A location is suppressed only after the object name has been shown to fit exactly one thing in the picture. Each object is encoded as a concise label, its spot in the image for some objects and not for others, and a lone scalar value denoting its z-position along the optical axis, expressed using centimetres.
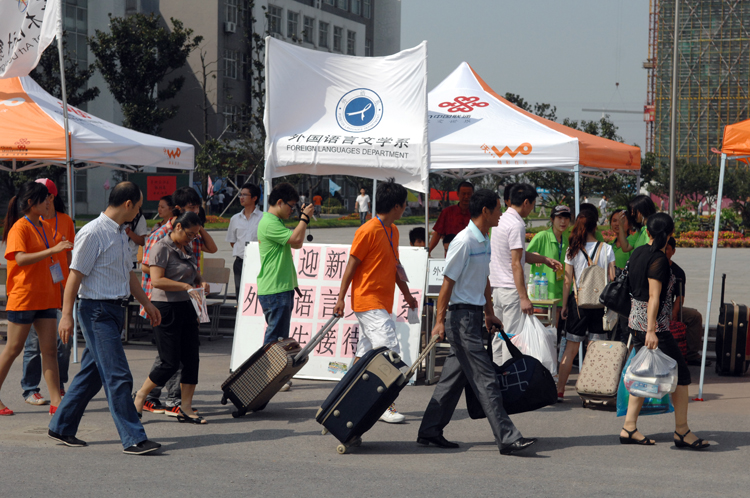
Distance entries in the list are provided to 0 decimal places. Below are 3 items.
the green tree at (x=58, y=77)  3484
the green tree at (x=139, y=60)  3966
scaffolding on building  7012
